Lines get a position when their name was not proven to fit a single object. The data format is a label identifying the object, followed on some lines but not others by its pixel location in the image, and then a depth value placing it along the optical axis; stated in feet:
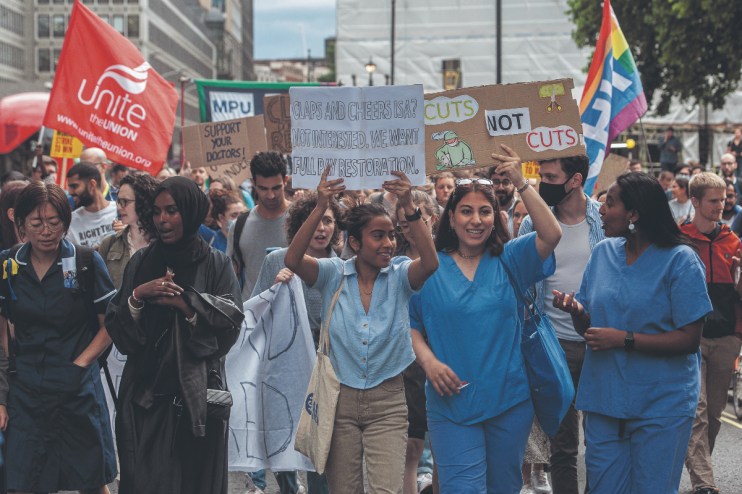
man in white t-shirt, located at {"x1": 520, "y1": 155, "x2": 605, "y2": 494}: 21.44
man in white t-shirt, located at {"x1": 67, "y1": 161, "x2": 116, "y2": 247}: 29.48
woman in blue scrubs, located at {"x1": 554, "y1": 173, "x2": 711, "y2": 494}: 17.57
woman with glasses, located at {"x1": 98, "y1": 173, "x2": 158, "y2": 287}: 26.68
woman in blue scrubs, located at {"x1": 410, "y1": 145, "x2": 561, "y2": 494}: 17.47
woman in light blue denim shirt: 18.22
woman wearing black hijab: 17.54
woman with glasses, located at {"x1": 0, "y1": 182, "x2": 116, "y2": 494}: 19.51
